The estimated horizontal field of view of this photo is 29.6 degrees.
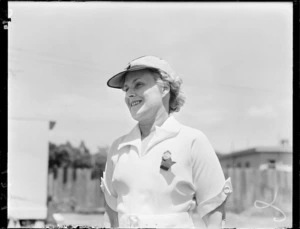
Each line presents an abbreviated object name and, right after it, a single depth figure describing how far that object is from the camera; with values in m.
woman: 2.79
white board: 7.75
